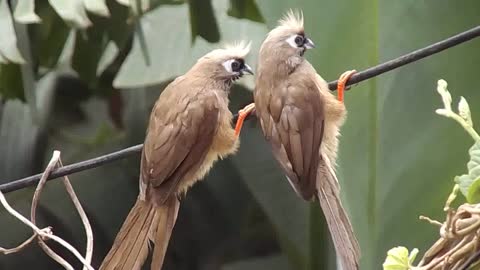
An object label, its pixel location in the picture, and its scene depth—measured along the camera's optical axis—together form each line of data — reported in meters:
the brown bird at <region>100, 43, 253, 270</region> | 4.46
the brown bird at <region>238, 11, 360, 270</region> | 4.47
